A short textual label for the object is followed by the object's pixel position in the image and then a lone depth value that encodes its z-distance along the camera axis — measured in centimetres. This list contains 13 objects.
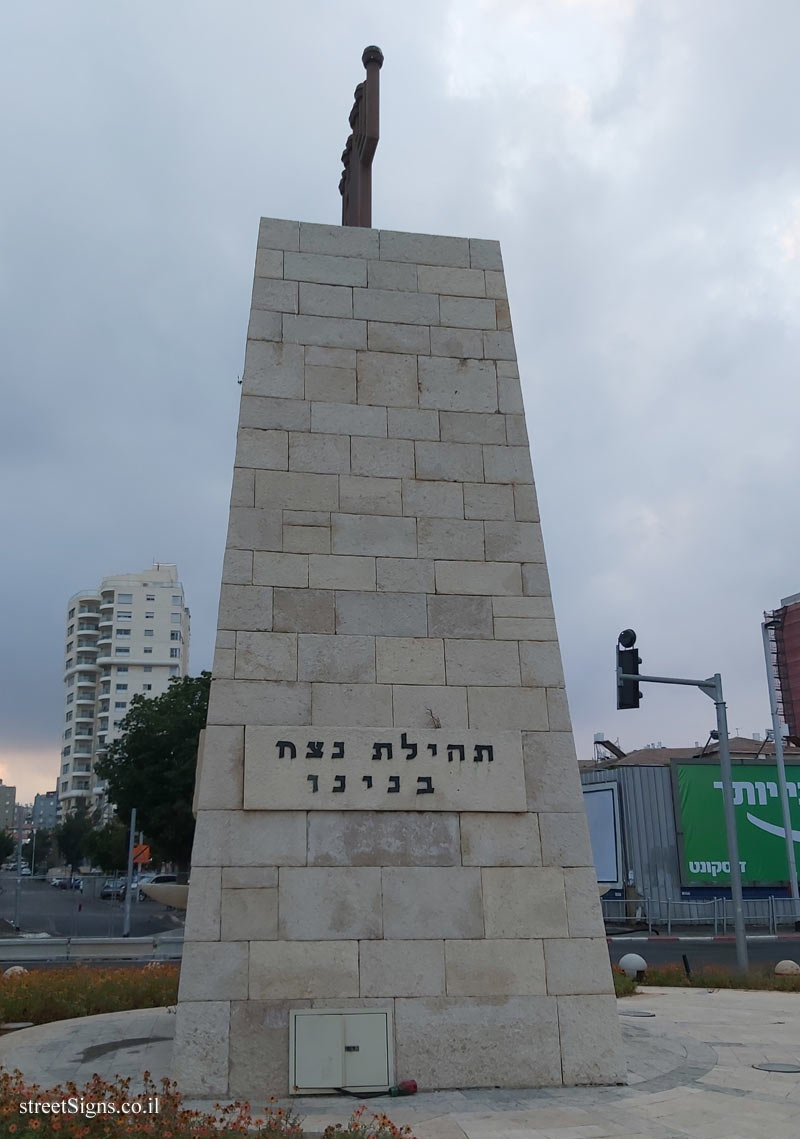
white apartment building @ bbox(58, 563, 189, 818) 11269
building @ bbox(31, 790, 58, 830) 18112
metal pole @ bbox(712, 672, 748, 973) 1766
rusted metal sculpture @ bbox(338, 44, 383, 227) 1148
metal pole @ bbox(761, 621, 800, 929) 3425
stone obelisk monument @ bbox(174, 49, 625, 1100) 823
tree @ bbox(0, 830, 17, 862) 10209
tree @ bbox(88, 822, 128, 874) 7081
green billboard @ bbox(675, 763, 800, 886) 3512
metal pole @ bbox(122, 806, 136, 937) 2758
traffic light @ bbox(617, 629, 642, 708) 1762
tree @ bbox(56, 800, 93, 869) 9950
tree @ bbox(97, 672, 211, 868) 4400
